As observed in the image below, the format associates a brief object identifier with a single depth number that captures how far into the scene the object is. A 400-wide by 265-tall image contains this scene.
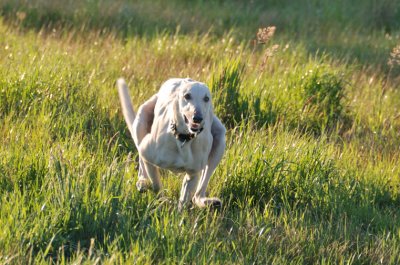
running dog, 10.28
